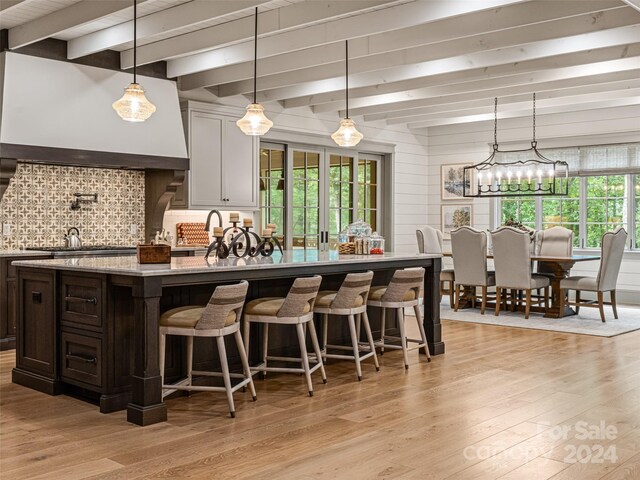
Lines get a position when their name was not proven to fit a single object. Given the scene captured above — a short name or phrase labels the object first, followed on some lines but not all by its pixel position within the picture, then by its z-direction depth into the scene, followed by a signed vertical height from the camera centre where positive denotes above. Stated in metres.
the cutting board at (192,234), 7.87 -0.15
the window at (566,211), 9.98 +0.19
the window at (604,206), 9.59 +0.25
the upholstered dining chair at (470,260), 8.23 -0.44
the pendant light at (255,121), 5.21 +0.76
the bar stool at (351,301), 5.02 -0.58
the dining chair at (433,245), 8.96 -0.29
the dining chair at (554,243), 8.75 -0.25
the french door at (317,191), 8.87 +0.43
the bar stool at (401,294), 5.40 -0.57
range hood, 6.03 +0.94
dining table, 7.92 -0.63
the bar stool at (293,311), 4.61 -0.60
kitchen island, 3.97 -0.60
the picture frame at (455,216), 10.84 +0.11
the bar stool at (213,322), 4.07 -0.60
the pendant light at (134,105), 4.57 +0.77
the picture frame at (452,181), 10.82 +0.65
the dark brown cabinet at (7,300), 6.07 -0.71
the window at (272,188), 8.69 +0.43
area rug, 7.26 -1.10
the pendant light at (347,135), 5.96 +0.75
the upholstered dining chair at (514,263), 7.91 -0.46
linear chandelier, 8.52 +0.63
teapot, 6.86 -0.18
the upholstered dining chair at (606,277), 7.66 -0.59
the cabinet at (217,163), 7.62 +0.67
